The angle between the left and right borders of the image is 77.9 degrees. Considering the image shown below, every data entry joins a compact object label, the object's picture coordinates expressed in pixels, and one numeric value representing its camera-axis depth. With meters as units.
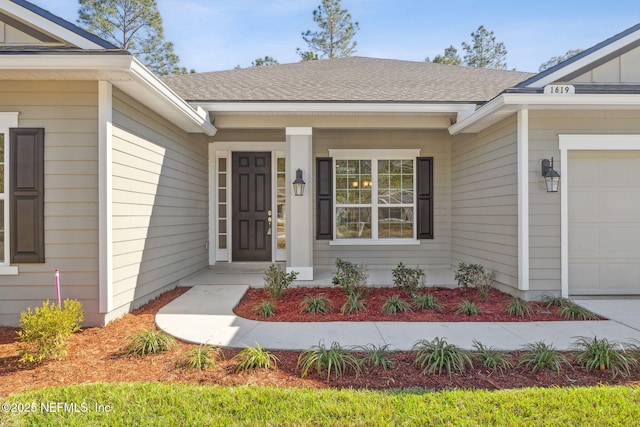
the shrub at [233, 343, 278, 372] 3.19
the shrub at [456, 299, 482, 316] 4.83
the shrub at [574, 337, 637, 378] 3.12
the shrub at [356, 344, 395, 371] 3.22
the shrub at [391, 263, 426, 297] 5.75
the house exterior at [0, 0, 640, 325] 4.32
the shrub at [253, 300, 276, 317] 4.75
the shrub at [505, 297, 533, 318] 4.79
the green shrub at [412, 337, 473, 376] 3.15
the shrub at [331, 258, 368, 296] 5.68
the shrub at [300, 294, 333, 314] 4.96
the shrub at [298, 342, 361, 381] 3.09
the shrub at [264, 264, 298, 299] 5.54
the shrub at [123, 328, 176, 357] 3.52
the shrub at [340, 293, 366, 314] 4.93
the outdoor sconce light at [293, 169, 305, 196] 6.51
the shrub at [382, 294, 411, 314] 4.96
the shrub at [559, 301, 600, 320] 4.68
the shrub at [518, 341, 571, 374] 3.18
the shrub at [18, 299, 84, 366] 3.34
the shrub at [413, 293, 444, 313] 5.03
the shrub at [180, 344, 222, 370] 3.23
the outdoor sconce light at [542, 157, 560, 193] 5.31
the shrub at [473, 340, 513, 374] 3.19
